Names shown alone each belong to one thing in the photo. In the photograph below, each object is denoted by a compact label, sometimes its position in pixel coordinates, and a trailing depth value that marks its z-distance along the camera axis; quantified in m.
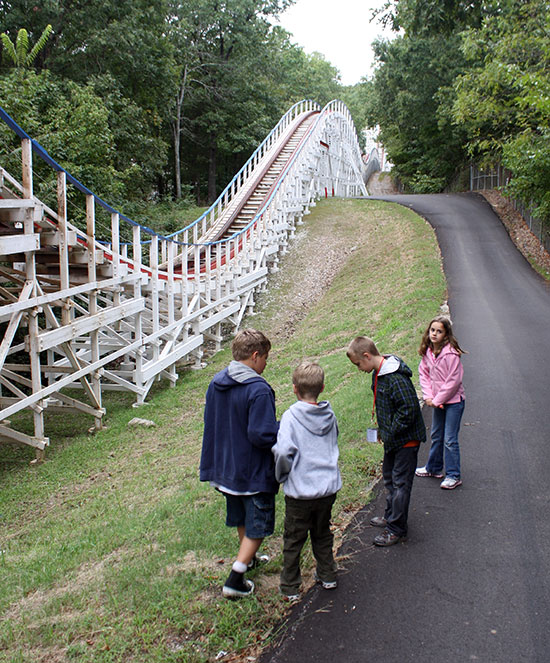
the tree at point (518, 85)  15.23
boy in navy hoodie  3.81
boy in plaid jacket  4.33
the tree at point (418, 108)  30.89
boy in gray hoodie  3.76
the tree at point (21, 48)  16.14
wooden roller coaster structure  8.28
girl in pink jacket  5.23
